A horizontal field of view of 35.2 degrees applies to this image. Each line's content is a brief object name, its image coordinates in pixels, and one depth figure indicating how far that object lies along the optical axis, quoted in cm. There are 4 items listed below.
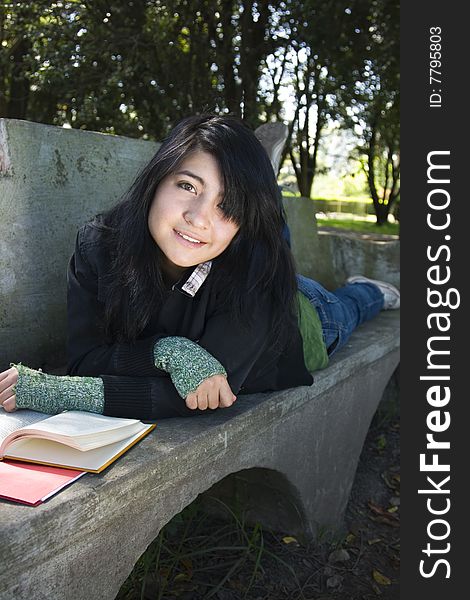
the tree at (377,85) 720
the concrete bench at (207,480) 149
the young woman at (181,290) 205
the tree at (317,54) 682
